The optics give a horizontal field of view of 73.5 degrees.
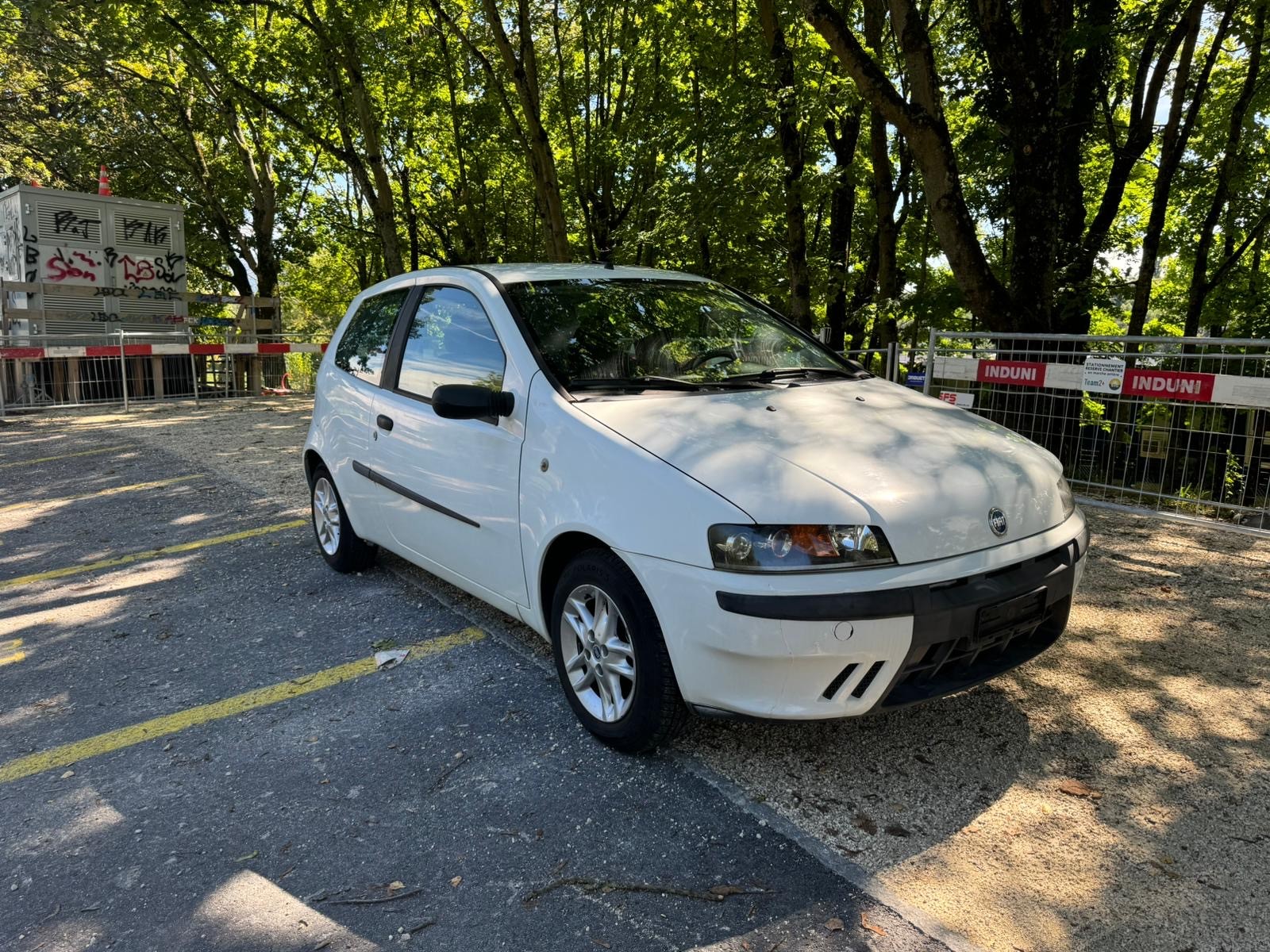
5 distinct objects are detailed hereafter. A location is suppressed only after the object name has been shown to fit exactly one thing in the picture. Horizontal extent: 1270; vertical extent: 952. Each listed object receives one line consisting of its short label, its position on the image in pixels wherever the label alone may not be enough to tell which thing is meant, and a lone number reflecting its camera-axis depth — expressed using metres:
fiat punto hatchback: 2.61
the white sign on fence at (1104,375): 6.12
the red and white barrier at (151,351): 12.75
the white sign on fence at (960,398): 7.23
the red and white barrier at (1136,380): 5.39
